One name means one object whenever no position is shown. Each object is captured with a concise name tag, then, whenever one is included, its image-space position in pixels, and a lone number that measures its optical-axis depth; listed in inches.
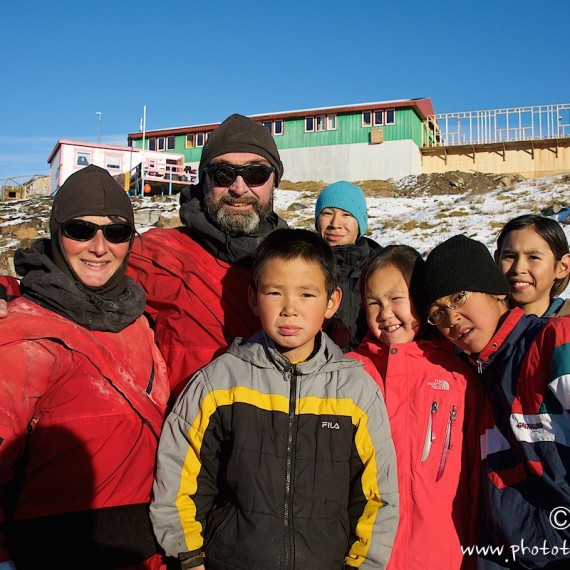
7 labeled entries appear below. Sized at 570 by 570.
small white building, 1147.9
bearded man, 105.3
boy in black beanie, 80.4
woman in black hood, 73.9
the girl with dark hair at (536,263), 117.4
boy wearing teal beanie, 119.4
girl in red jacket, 89.3
